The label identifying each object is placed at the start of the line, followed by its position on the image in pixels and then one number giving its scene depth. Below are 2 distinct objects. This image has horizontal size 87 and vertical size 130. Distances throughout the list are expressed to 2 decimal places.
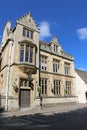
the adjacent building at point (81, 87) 18.67
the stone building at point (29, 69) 11.50
